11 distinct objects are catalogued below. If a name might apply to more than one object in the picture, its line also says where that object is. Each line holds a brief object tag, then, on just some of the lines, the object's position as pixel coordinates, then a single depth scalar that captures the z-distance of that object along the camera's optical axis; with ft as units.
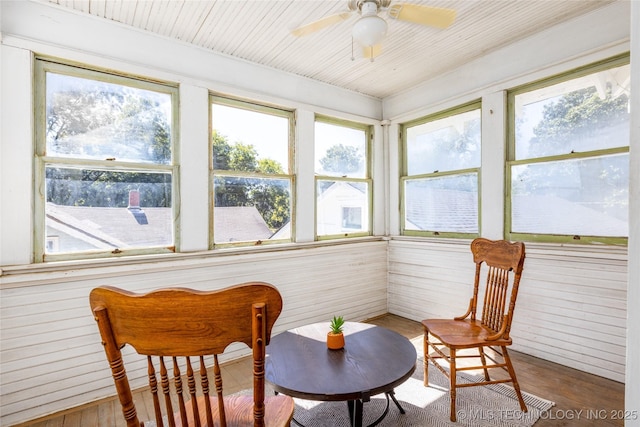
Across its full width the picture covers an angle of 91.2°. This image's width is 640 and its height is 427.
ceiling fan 6.15
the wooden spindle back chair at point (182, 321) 3.11
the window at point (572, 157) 8.24
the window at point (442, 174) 11.45
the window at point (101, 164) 7.59
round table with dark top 4.92
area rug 6.72
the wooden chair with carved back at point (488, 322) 6.95
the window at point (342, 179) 12.57
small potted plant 6.30
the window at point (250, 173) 10.11
